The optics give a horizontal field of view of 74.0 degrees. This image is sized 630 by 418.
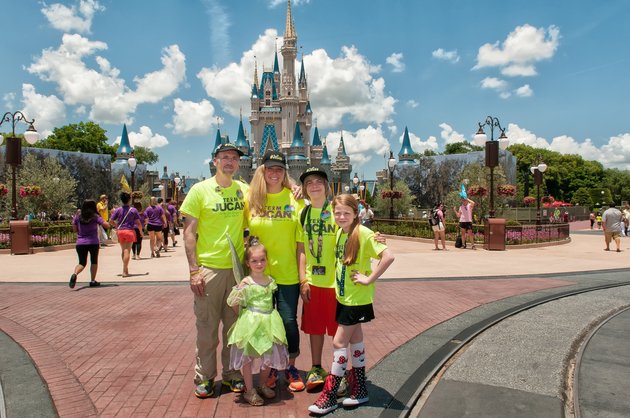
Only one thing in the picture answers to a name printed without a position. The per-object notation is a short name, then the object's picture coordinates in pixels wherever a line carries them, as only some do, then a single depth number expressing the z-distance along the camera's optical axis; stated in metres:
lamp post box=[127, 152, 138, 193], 19.69
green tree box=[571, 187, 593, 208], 76.50
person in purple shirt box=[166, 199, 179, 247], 16.35
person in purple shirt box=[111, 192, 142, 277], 9.02
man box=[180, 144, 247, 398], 3.49
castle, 91.19
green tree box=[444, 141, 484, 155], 93.50
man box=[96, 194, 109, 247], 14.43
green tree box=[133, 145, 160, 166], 92.69
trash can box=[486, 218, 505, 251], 14.33
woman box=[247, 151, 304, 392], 3.54
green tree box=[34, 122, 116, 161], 67.88
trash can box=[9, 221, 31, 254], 13.86
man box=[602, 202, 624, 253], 13.66
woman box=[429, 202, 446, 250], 14.21
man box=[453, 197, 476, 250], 14.00
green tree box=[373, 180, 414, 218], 46.01
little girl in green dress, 3.22
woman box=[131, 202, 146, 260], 12.24
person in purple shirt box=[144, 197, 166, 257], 12.57
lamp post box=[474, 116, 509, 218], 15.93
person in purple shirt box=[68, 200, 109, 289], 7.70
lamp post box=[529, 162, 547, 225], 24.91
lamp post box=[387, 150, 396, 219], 24.77
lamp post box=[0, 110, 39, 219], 14.73
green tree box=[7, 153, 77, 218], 30.42
